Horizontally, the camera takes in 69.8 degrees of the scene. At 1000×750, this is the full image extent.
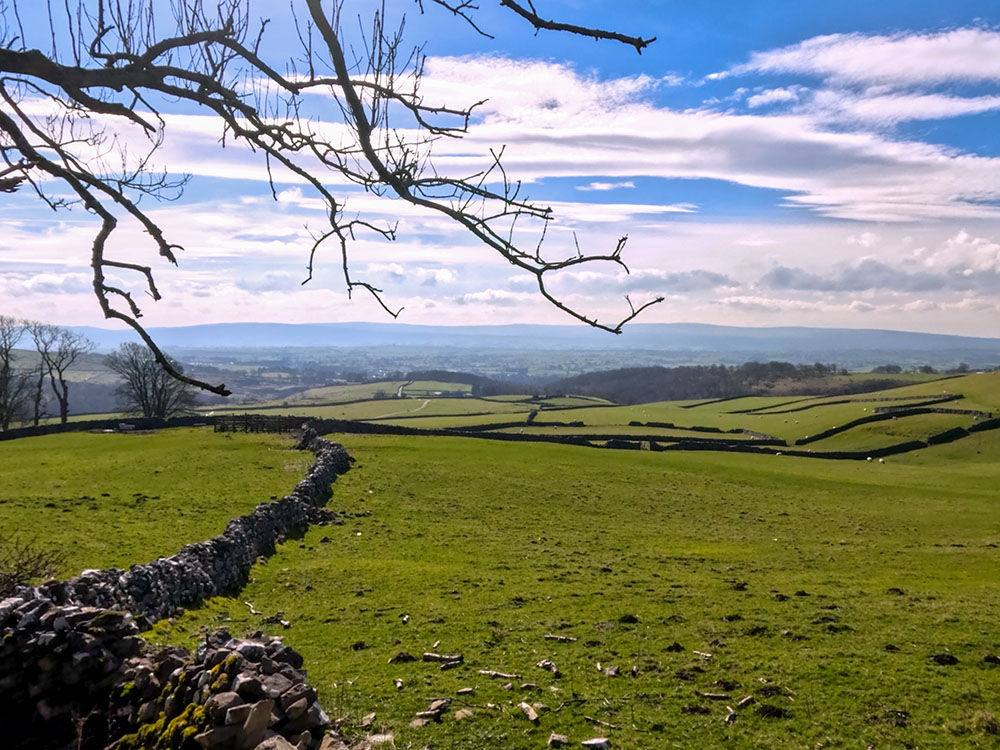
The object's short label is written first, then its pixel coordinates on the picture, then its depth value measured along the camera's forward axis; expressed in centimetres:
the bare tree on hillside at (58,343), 5512
